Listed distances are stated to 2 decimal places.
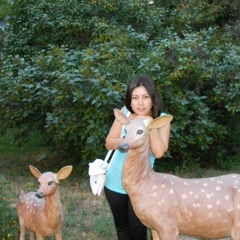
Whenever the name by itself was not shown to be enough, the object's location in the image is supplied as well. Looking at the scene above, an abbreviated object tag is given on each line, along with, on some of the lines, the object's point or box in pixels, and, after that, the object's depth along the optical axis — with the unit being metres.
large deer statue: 2.72
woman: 3.14
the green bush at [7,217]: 4.26
